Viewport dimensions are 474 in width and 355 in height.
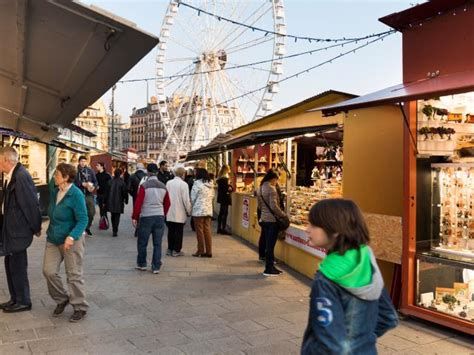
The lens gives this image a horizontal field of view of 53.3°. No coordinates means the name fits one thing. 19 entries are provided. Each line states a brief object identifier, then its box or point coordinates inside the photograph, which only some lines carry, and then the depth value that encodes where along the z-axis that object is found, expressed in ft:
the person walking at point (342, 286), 6.36
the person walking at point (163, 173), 38.06
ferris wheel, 78.23
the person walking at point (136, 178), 41.65
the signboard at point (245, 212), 36.85
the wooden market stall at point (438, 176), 16.39
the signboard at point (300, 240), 22.85
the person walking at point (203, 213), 29.37
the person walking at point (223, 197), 40.34
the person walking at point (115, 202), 37.32
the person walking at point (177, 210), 28.96
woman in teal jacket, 16.24
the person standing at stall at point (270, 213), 24.39
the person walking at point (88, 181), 33.86
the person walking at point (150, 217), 24.41
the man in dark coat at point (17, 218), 16.46
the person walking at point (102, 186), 40.91
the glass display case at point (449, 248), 16.34
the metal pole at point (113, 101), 122.10
